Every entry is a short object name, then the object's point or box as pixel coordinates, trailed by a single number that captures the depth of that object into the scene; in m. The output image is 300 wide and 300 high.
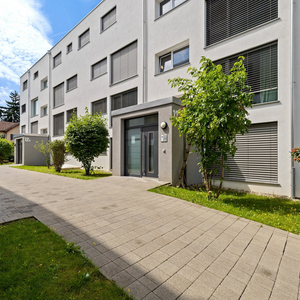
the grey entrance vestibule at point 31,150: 18.83
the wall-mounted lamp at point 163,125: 7.94
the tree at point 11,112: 53.20
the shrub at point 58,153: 12.88
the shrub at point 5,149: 22.47
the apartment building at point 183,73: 7.11
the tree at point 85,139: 10.95
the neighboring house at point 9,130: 40.91
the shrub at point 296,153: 5.47
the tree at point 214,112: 5.29
